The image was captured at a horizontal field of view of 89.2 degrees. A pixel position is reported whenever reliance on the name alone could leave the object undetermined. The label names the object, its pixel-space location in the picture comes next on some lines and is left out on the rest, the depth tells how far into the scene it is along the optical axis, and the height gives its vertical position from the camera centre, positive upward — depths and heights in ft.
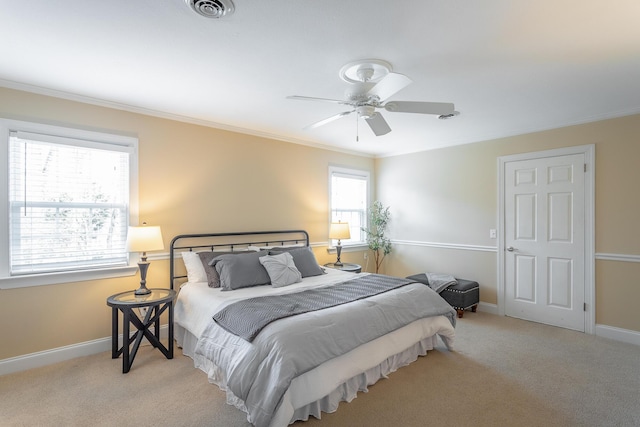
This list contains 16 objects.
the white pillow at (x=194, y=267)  11.91 -2.02
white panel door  13.20 -1.11
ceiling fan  8.09 +3.19
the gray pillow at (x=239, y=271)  11.11 -2.05
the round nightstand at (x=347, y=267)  16.07 -2.71
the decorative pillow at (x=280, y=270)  11.58 -2.10
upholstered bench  14.66 -3.74
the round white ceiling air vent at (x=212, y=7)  5.87 +3.82
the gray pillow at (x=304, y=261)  13.11 -1.96
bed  7.00 -2.92
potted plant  19.47 -1.12
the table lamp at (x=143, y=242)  10.36 -0.98
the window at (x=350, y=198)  18.56 +0.90
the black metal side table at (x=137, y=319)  9.56 -3.36
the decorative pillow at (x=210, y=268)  11.42 -2.00
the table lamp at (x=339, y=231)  16.63 -0.91
